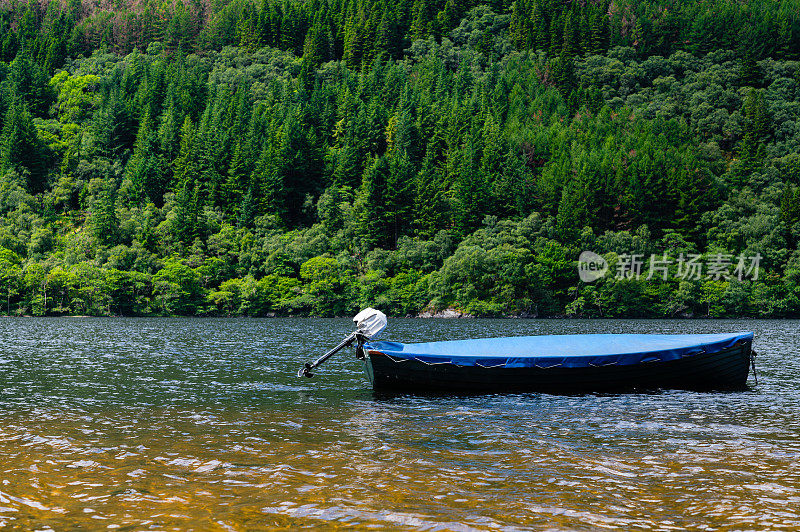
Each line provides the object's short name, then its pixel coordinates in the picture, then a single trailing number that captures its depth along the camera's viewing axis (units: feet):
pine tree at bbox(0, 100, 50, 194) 494.18
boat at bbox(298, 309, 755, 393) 79.56
